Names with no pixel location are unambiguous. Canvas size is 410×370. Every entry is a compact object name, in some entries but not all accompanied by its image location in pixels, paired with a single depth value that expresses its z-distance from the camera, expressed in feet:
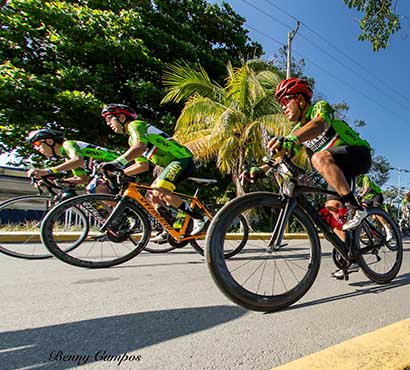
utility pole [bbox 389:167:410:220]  107.03
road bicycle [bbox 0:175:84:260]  12.10
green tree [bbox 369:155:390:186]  104.25
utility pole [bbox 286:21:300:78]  37.29
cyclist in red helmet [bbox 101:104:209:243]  11.09
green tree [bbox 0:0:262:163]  33.73
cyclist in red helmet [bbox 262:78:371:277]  7.16
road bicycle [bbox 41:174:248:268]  10.03
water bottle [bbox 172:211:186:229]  11.72
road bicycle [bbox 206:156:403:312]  5.43
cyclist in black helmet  12.48
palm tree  28.58
